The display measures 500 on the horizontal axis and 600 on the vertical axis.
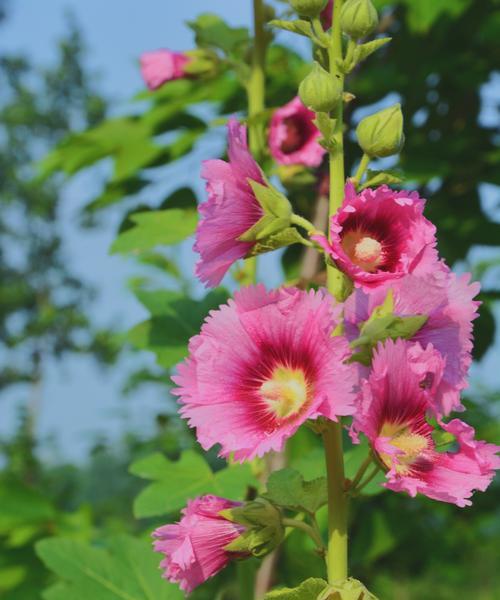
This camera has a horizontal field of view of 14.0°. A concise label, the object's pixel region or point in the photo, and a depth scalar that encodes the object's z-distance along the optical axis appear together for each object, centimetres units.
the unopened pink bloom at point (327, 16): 115
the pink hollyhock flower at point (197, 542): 101
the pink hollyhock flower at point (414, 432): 96
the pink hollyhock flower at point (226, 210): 101
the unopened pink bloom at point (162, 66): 138
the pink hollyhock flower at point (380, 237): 99
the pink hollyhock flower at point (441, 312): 99
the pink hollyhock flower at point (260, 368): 97
